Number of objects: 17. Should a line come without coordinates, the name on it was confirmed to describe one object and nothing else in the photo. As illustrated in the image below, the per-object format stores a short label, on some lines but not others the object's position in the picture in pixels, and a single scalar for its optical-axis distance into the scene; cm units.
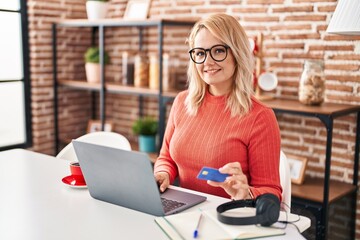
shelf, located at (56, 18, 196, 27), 315
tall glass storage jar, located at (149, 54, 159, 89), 336
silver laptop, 140
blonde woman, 182
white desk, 133
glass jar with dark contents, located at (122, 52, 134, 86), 362
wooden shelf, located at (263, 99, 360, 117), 250
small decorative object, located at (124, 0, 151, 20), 364
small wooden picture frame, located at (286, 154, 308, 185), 282
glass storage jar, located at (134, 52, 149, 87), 349
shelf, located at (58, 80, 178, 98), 326
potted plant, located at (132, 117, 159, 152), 349
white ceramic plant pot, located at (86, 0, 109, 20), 373
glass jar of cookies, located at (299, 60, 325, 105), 266
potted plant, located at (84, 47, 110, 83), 376
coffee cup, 176
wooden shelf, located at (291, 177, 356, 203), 261
